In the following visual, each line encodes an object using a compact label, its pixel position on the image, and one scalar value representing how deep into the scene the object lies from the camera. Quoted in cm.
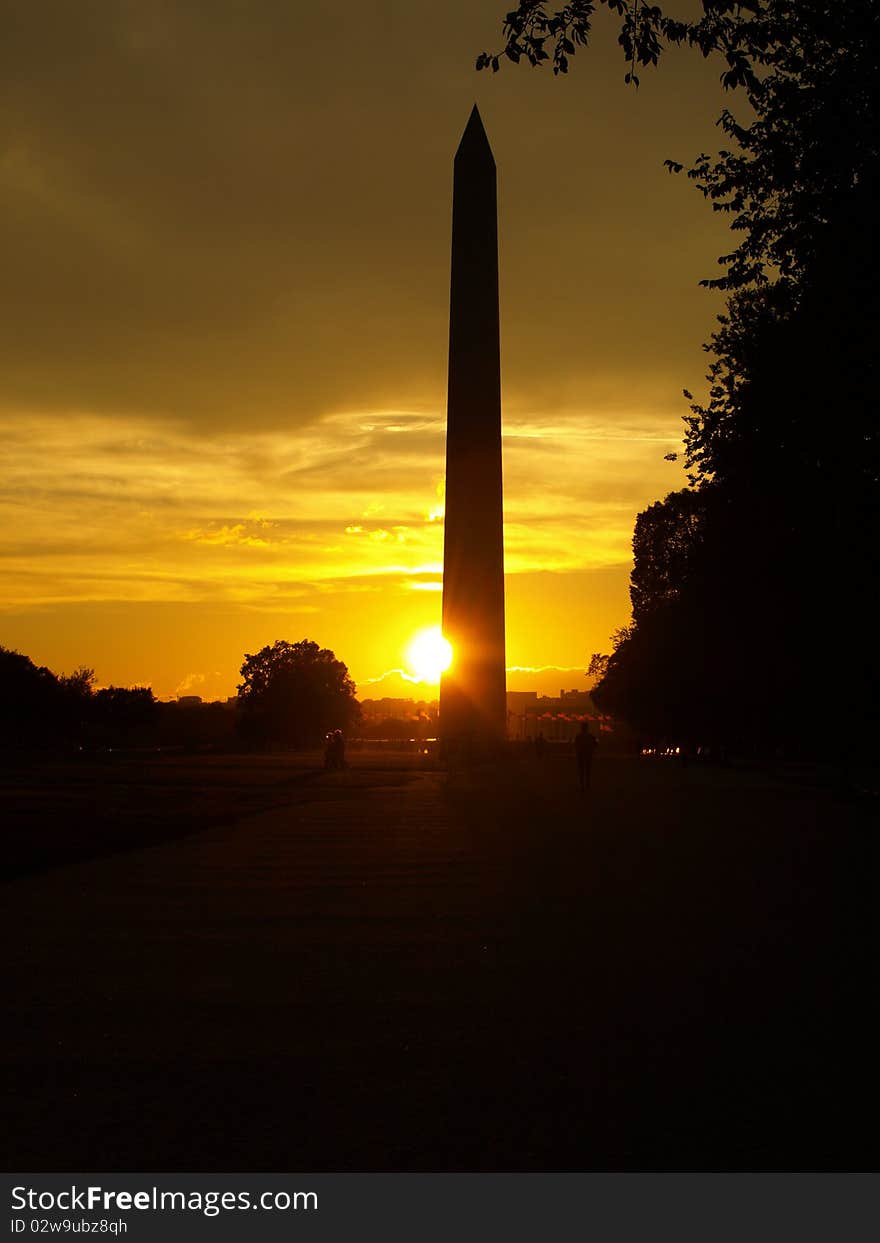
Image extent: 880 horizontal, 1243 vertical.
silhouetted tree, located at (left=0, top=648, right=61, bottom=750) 10762
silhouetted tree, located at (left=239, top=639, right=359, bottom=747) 14825
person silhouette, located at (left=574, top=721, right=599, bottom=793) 3753
